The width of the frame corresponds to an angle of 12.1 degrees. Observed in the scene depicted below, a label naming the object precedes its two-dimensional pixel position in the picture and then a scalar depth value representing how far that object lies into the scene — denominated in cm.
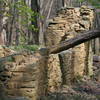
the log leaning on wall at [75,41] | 1392
